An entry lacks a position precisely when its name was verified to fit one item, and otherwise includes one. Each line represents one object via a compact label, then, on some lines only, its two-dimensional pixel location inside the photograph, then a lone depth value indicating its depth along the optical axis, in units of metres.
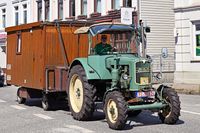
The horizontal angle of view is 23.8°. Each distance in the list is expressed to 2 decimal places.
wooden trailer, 14.41
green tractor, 11.25
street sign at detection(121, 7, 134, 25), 25.88
